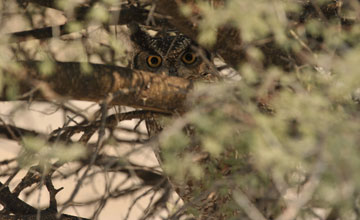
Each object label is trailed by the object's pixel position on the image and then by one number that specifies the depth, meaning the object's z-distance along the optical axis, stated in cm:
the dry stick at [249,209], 457
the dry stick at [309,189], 401
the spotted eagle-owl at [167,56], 606
